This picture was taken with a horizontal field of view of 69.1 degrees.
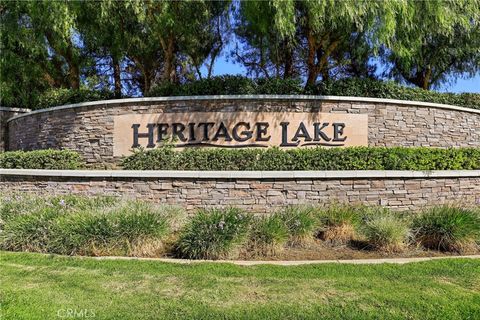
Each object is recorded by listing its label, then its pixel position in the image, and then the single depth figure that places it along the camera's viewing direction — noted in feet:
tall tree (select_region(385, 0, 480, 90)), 33.27
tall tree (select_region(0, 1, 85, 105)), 33.19
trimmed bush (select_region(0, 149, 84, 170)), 28.84
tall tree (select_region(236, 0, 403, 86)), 28.73
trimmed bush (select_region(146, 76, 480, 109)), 33.65
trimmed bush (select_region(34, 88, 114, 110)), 36.11
